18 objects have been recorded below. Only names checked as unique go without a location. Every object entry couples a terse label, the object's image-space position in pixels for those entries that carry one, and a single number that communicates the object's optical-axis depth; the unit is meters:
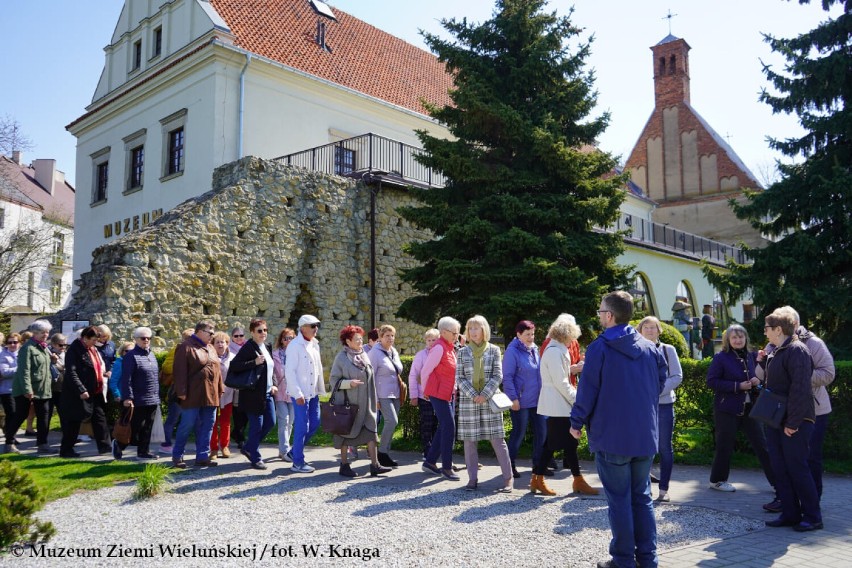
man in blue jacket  4.62
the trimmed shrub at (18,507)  4.40
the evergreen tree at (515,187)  14.45
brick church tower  39.41
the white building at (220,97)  21.38
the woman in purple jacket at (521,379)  7.94
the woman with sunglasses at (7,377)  9.85
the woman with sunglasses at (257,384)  8.54
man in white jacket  8.25
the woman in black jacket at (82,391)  9.12
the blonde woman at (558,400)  7.08
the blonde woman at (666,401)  6.85
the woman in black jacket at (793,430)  5.71
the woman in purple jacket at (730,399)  7.09
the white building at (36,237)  32.44
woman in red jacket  7.87
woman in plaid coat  7.36
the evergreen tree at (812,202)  12.62
